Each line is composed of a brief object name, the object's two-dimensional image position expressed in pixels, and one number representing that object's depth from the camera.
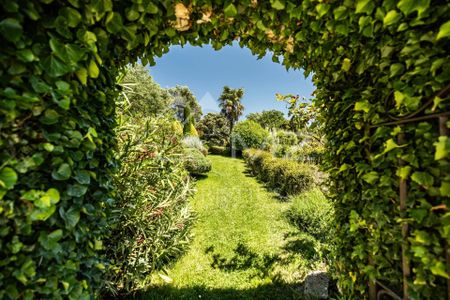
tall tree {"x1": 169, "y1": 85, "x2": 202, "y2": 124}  36.17
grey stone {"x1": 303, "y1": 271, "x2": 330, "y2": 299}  3.16
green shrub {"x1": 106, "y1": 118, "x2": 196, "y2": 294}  3.36
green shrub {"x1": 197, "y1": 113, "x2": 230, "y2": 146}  33.03
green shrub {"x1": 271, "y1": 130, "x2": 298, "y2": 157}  16.34
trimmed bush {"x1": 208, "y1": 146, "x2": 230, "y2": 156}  26.98
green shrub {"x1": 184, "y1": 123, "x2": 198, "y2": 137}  20.80
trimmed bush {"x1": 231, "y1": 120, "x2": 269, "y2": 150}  23.23
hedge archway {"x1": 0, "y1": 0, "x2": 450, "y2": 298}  1.05
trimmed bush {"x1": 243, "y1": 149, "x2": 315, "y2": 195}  8.75
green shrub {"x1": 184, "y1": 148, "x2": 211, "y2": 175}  11.57
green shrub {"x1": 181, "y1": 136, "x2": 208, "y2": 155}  15.01
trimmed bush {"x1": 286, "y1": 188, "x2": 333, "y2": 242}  5.55
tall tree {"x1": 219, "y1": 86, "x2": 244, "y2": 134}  38.41
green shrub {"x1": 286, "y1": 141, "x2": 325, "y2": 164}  12.43
